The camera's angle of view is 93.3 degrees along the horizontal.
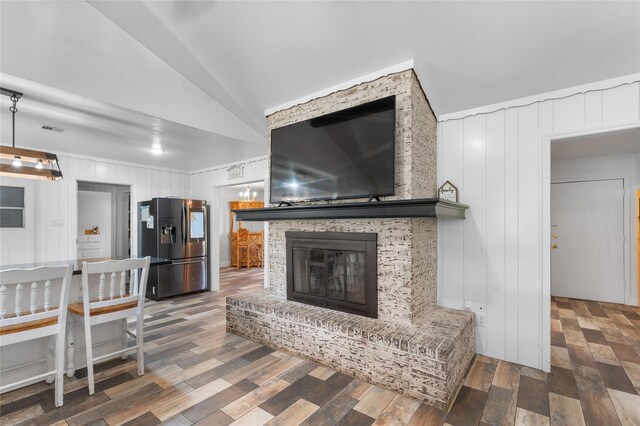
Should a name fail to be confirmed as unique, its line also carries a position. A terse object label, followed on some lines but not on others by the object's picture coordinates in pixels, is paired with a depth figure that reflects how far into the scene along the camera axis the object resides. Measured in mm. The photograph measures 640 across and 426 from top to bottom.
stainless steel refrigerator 5023
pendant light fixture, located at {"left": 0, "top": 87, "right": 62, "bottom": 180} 2546
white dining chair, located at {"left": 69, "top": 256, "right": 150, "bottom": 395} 2188
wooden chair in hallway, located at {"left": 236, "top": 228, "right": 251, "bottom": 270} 7961
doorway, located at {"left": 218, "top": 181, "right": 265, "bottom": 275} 8102
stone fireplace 2193
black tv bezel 2436
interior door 4664
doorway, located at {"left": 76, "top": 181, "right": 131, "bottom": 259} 6293
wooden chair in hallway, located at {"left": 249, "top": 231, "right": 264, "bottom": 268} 8219
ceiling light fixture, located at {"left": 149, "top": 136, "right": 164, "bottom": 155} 4039
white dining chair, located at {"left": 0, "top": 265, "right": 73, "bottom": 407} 1854
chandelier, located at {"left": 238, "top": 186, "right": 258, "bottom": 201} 8688
